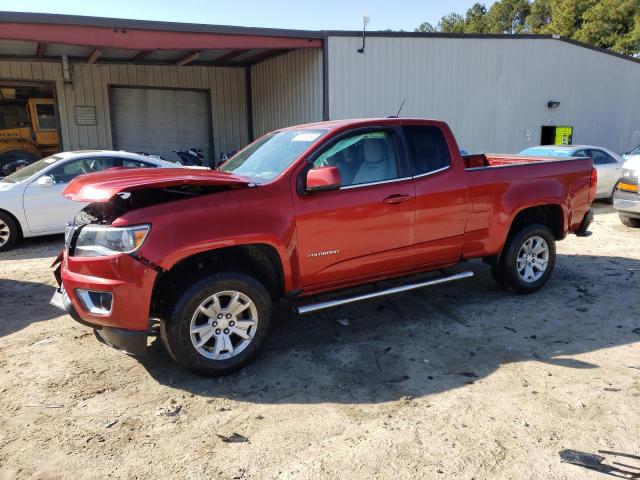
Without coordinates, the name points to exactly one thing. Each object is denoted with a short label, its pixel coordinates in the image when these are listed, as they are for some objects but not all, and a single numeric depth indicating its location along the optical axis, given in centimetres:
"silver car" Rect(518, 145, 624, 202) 1142
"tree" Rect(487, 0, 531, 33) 5178
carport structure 1033
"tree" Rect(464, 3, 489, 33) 5419
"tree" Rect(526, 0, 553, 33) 4597
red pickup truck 348
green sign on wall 1725
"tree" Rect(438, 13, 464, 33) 6171
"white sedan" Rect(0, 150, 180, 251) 792
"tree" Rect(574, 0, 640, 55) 3269
